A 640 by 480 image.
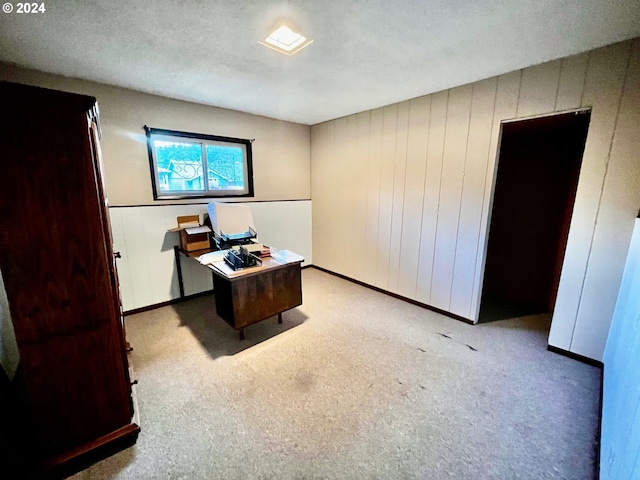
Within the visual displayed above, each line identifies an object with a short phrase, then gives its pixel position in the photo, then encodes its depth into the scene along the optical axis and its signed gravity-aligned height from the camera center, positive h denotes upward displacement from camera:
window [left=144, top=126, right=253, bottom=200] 2.92 +0.37
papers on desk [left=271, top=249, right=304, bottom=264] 2.50 -0.62
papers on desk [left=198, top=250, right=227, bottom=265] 2.37 -0.60
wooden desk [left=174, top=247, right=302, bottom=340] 2.19 -0.89
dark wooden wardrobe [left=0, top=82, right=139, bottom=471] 1.07 -0.36
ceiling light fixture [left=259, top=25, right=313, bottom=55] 1.64 +1.04
